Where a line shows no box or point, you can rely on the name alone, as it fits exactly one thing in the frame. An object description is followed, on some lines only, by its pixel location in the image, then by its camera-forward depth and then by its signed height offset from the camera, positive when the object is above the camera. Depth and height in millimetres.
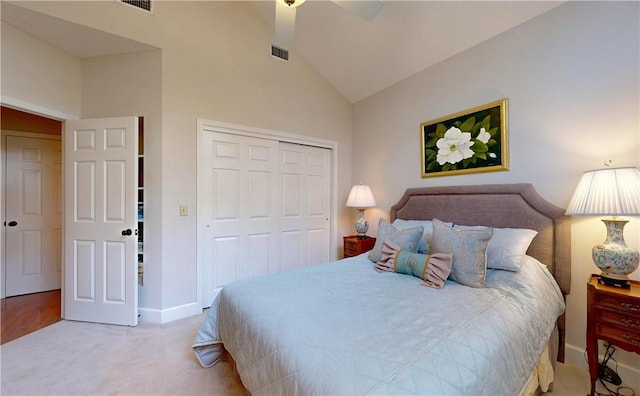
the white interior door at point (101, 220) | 2484 -228
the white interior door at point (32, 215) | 3148 -228
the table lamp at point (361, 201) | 3387 -48
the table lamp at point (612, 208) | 1474 -65
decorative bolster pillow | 1701 -492
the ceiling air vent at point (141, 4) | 2376 +1857
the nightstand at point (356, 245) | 3289 -633
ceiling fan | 1752 +1362
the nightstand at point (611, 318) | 1410 -712
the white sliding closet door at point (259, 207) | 2889 -127
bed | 896 -585
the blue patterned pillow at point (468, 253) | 1666 -382
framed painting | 2277 +558
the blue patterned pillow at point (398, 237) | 2129 -348
